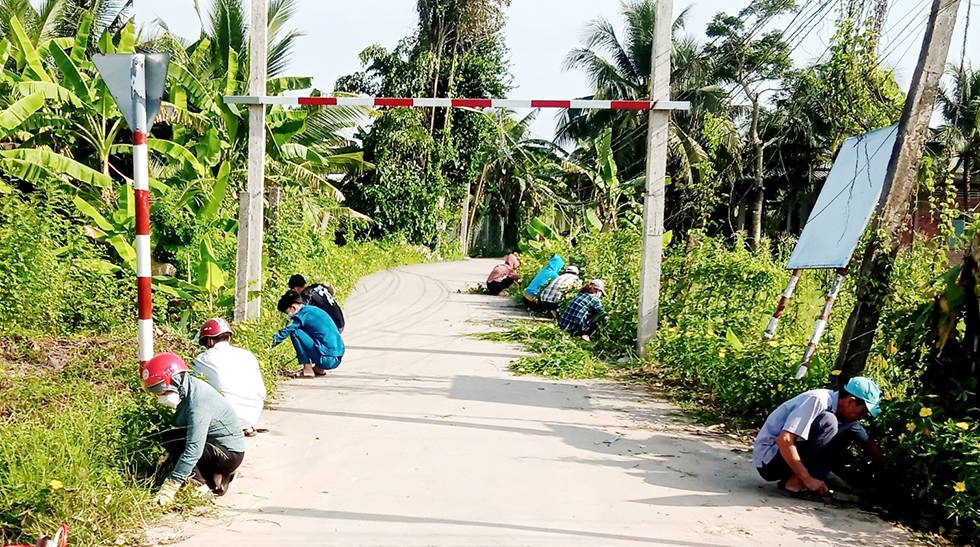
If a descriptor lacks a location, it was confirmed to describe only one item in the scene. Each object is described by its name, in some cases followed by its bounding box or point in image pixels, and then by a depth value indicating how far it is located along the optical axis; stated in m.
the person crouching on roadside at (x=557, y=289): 16.19
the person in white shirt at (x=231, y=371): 6.58
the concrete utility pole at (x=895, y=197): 7.02
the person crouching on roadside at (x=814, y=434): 5.97
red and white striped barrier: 10.25
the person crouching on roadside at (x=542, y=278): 17.11
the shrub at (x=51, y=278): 9.35
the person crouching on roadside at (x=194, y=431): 5.39
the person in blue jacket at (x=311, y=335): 9.91
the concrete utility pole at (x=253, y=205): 10.69
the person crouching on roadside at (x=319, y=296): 10.73
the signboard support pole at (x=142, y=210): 5.98
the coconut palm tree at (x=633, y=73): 36.44
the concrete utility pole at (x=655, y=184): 10.67
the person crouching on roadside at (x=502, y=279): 21.02
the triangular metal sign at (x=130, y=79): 5.90
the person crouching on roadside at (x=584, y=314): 13.39
